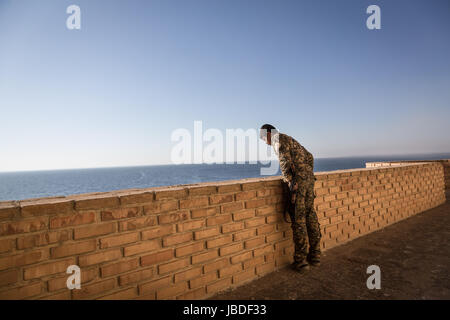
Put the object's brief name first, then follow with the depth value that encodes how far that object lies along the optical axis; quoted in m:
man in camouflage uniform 2.92
